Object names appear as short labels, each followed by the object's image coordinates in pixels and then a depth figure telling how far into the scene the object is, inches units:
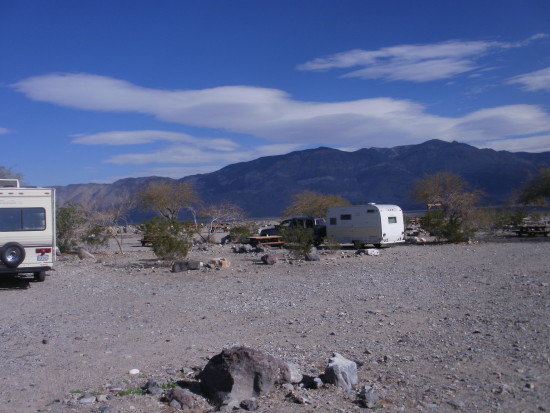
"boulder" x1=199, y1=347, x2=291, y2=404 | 224.5
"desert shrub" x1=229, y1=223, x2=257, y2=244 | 1237.7
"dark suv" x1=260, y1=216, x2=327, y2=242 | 1115.9
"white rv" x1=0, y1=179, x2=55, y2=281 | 572.1
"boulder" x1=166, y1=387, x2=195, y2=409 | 218.3
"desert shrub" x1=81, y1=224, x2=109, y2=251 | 1024.9
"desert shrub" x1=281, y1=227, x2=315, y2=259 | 813.2
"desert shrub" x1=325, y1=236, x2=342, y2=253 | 946.3
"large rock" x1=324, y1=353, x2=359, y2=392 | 233.6
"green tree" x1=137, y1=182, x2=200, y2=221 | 1643.6
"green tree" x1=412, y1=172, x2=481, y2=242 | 1146.0
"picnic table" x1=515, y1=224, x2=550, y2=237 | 1299.2
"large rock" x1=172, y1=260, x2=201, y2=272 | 704.4
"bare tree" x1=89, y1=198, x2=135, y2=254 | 1068.5
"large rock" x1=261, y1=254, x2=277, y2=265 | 773.3
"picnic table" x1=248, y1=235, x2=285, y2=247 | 1123.9
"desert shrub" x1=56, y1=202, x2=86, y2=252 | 1022.4
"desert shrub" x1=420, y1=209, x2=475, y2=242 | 1137.4
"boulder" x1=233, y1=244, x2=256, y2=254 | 1010.9
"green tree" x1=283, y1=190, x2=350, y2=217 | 1748.3
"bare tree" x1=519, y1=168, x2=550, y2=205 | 1576.3
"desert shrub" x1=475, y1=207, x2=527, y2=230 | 1421.0
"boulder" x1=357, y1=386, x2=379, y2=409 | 214.5
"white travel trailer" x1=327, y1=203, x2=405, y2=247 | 1036.5
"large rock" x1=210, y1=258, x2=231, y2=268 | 735.1
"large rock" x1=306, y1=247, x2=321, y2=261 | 801.6
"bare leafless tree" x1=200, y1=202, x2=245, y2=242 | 1288.1
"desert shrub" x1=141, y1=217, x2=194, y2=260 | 770.8
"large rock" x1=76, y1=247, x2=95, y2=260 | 959.6
